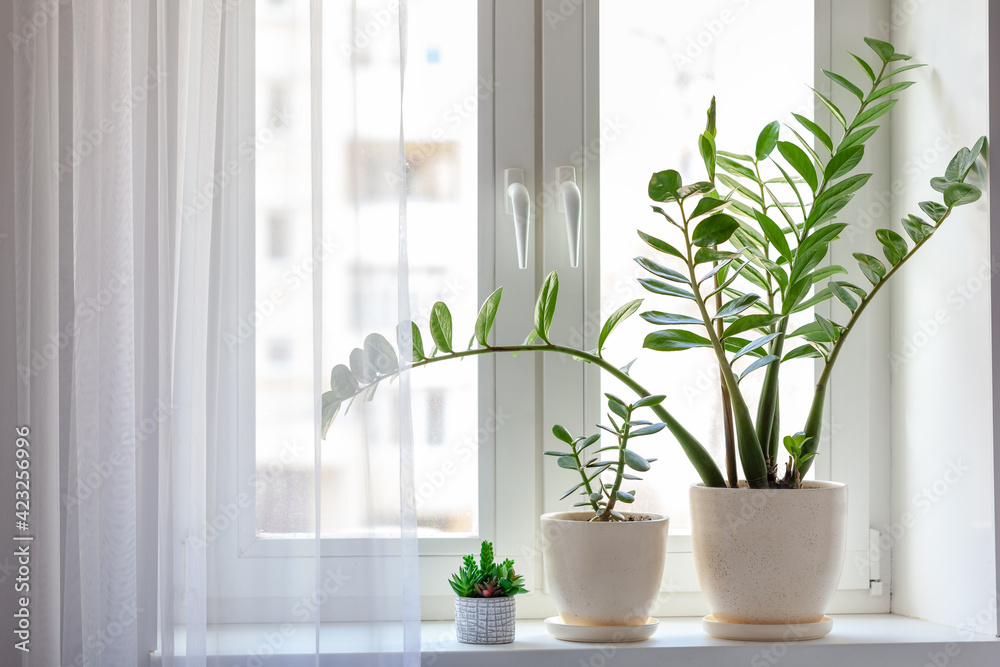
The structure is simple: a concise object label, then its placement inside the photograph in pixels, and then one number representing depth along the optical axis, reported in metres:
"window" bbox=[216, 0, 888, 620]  1.31
